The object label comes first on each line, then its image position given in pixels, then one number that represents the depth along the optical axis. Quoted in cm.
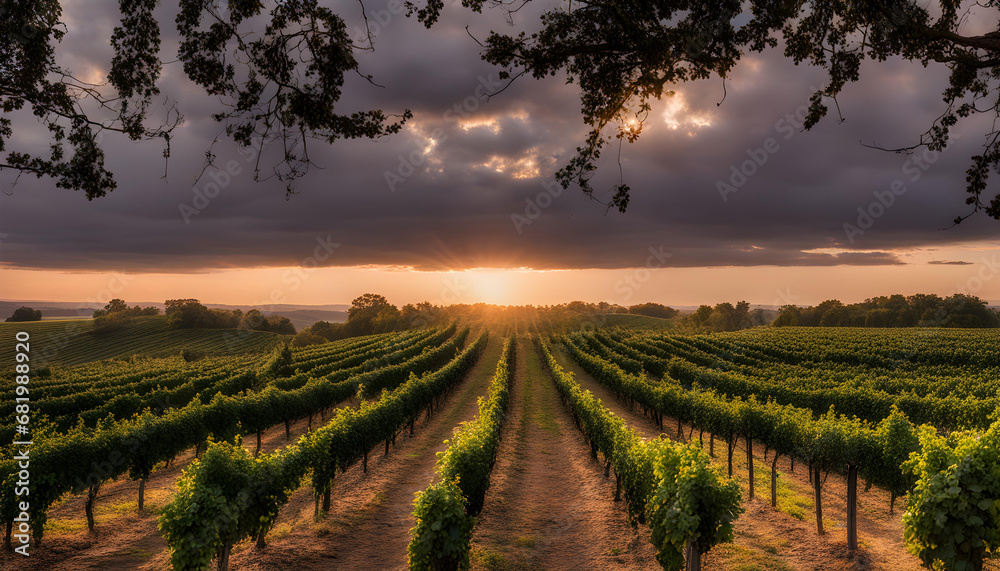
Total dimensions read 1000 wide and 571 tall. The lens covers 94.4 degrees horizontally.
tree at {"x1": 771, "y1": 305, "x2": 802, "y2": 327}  12825
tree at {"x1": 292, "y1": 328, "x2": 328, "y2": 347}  11688
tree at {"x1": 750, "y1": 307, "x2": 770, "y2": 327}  15888
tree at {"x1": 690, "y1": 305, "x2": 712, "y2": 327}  15612
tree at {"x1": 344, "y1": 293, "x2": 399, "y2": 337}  13925
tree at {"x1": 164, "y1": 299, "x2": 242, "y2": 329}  11914
